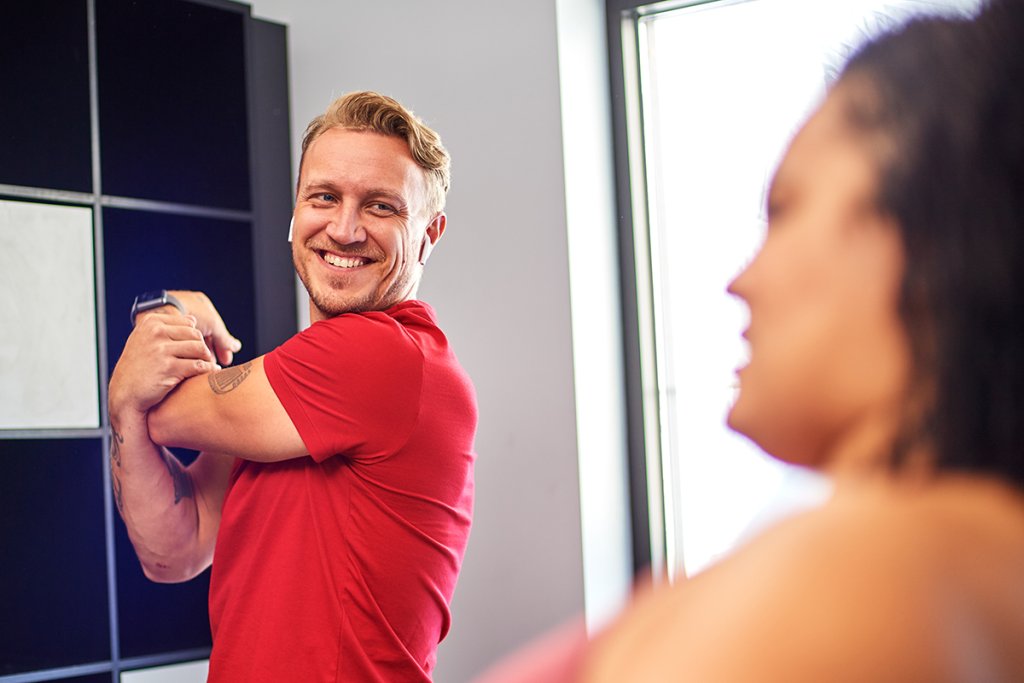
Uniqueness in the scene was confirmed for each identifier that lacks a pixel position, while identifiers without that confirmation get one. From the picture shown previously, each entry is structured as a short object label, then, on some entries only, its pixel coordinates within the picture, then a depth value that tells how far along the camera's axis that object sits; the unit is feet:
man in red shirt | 4.45
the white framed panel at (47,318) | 7.68
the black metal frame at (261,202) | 8.02
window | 7.97
